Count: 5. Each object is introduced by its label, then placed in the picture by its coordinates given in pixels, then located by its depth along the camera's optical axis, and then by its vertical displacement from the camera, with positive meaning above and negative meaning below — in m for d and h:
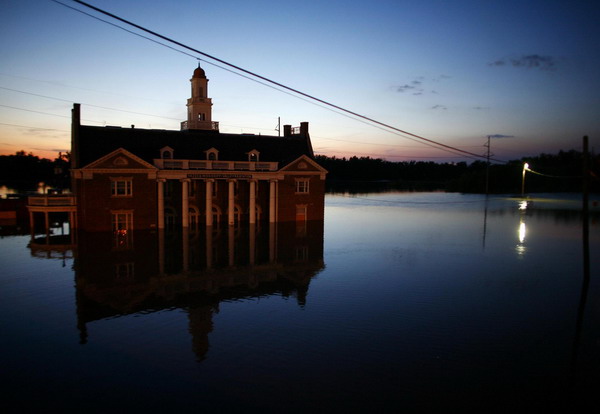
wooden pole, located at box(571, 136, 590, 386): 18.00 -4.57
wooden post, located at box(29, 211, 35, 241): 42.50 -4.52
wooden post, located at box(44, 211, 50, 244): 40.07 -5.00
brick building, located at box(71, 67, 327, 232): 42.50 +0.88
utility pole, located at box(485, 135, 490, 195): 129.45 +1.35
